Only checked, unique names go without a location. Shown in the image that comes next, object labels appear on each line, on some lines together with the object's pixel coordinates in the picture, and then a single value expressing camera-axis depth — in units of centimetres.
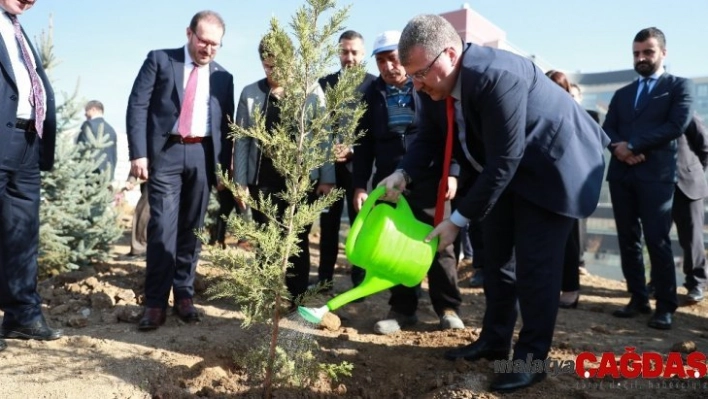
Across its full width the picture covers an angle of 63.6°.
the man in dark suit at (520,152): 267
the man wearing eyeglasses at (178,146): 397
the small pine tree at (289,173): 289
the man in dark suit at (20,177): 354
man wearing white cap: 397
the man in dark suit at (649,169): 470
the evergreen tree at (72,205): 521
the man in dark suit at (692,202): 536
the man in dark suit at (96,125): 719
